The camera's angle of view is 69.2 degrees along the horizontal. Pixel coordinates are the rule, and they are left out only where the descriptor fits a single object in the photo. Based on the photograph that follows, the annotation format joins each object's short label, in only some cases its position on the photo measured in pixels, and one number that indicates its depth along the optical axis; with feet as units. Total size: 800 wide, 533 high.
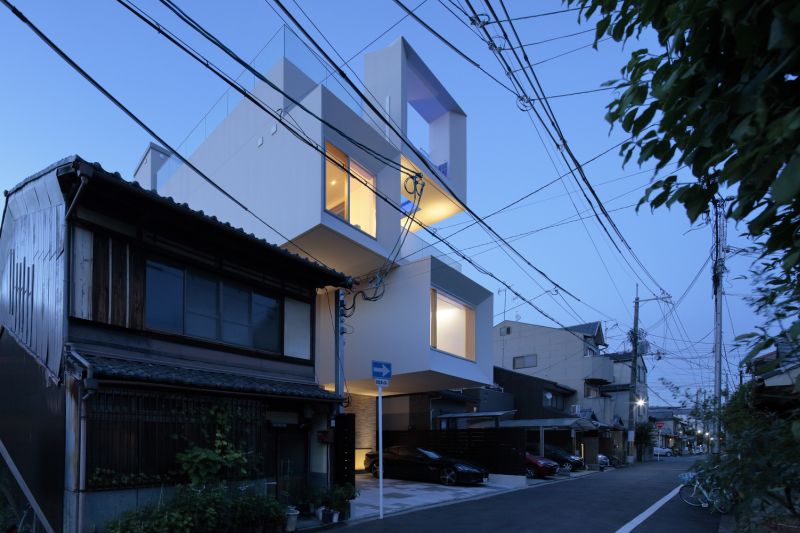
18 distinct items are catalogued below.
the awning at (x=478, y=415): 74.82
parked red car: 78.69
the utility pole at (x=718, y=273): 64.28
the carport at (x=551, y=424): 86.63
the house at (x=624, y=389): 146.10
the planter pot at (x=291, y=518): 33.53
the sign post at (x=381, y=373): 40.60
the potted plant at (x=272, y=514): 31.35
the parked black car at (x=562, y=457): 92.63
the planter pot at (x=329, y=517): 36.88
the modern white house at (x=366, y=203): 54.29
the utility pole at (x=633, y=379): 108.63
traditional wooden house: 27.27
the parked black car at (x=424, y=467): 63.52
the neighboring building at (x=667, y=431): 218.79
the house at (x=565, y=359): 134.62
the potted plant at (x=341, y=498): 38.01
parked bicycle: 42.47
